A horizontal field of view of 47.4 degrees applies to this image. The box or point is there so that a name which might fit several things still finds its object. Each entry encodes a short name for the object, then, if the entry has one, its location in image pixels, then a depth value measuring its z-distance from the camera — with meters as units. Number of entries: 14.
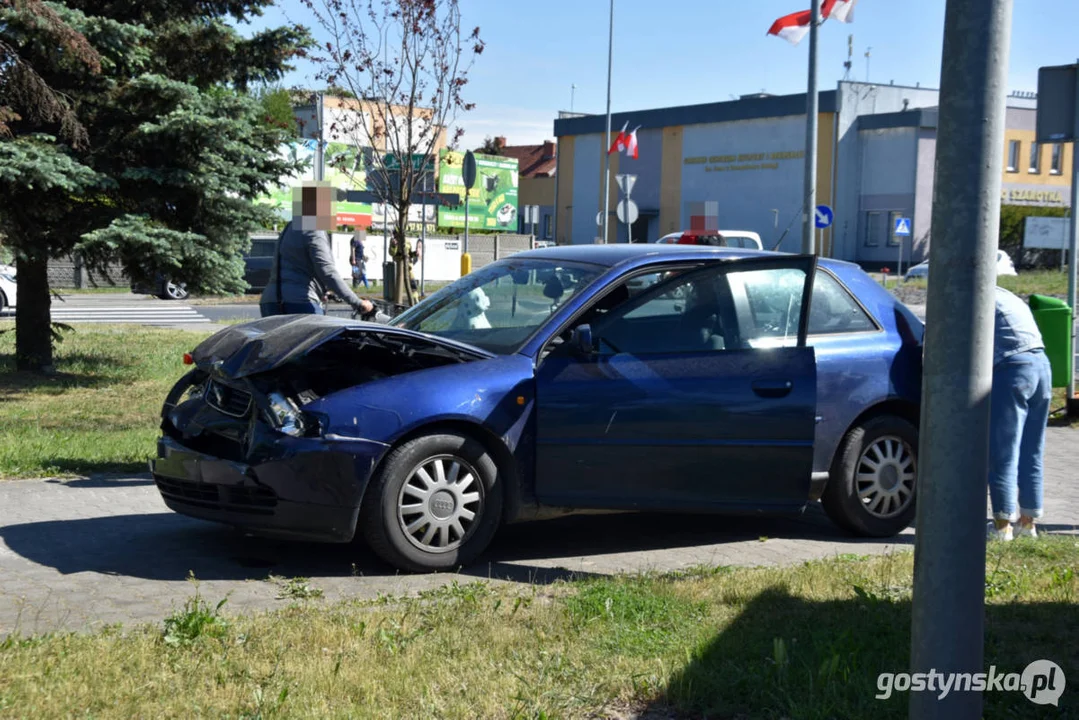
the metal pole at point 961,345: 3.22
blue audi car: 5.93
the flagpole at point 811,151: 17.66
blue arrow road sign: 28.29
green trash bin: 8.82
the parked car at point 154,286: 12.79
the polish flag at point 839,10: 19.06
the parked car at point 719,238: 27.25
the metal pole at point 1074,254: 10.91
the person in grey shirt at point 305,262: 8.48
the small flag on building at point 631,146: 43.66
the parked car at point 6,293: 25.47
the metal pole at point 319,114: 15.84
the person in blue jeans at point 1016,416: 6.79
